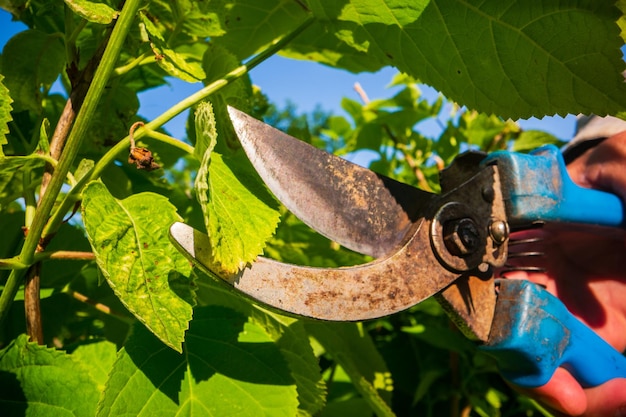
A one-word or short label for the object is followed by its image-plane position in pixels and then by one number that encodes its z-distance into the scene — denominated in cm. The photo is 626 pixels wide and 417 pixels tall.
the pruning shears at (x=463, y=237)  13
